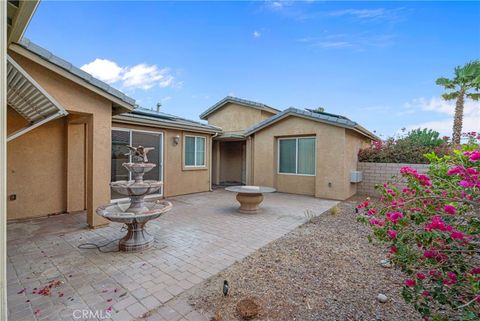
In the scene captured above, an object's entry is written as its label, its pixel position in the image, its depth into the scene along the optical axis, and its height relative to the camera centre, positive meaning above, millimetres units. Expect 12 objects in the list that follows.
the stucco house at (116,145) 4918 +546
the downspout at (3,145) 1613 +92
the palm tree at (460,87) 12039 +4331
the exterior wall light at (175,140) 10000 +853
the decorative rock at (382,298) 2905 -1851
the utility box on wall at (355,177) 10102 -780
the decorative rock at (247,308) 2590 -1851
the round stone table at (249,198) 7320 -1327
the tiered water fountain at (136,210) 4168 -1064
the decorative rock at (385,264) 3901 -1870
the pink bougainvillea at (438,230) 1910 -700
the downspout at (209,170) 11938 -688
